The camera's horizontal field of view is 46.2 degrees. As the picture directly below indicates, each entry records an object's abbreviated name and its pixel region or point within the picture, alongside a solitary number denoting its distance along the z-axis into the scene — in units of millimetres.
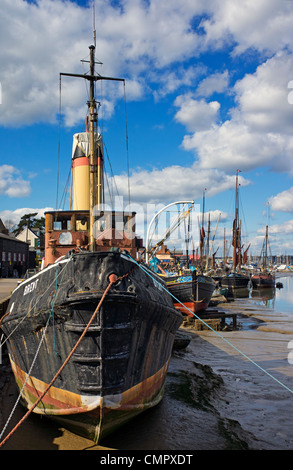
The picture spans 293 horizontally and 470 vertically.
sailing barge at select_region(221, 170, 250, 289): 45562
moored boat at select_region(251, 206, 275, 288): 54250
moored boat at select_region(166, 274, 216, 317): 20766
